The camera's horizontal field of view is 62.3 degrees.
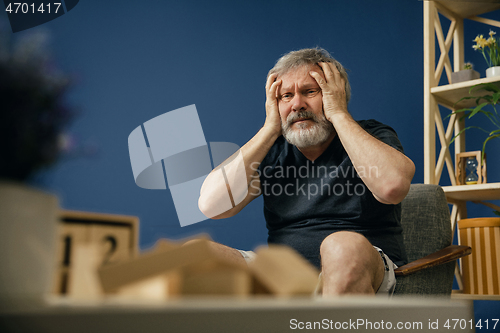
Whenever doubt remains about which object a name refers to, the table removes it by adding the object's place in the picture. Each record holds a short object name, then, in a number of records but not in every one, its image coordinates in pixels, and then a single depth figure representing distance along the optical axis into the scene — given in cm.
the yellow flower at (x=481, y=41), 199
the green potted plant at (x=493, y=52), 194
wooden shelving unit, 193
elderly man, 121
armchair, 120
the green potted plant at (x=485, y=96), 180
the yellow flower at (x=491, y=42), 198
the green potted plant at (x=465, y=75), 196
